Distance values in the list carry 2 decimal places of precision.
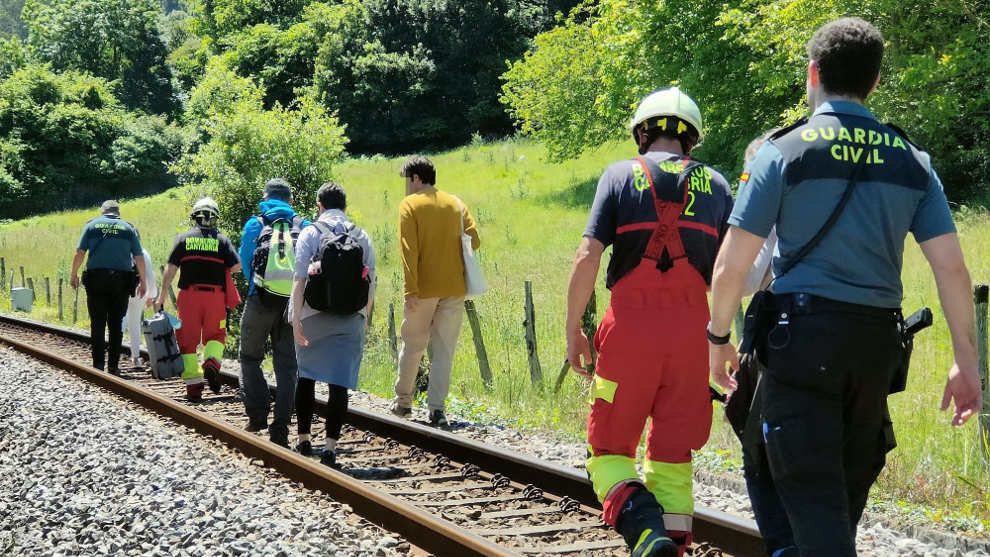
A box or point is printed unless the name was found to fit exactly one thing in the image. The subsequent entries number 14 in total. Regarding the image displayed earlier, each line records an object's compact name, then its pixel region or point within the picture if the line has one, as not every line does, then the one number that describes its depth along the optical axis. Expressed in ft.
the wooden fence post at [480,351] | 34.99
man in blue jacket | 25.76
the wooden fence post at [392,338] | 41.94
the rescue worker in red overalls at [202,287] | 32.68
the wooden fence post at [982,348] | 20.38
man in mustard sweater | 26.91
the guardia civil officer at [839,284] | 9.73
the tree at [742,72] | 64.18
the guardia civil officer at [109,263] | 37.96
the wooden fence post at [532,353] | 32.91
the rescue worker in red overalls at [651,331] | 12.98
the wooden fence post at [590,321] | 32.70
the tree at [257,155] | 55.88
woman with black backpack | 22.62
